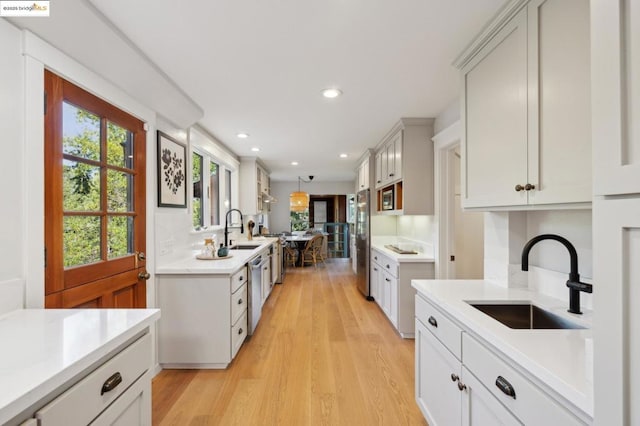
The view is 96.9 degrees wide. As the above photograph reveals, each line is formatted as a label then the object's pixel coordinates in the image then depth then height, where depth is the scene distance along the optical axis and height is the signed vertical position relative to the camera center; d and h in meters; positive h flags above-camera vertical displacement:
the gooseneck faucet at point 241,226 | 5.11 -0.24
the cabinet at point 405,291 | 3.05 -0.87
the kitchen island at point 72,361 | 0.73 -0.43
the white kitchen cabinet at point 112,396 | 0.80 -0.60
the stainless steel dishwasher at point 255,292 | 3.03 -0.90
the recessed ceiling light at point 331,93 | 2.35 +1.01
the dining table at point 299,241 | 6.99 -0.72
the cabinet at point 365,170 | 4.61 +0.76
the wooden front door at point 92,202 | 1.44 +0.08
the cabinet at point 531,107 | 1.03 +0.45
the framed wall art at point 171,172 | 2.46 +0.39
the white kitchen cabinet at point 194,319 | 2.40 -0.89
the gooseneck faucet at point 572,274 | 1.22 -0.28
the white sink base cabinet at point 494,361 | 0.79 -0.53
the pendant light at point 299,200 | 6.97 +0.31
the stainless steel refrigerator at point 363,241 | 4.40 -0.48
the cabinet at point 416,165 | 3.20 +0.53
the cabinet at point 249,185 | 5.19 +0.51
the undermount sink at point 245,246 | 4.41 -0.52
